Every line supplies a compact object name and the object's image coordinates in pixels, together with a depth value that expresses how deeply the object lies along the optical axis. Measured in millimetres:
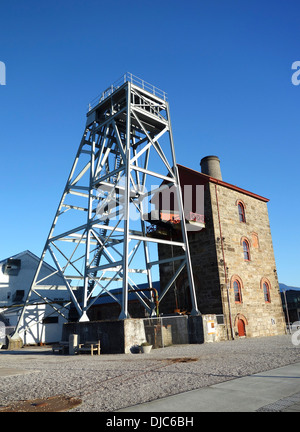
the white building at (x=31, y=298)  26969
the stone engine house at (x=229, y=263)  22031
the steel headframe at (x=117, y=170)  19906
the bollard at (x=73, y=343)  16469
